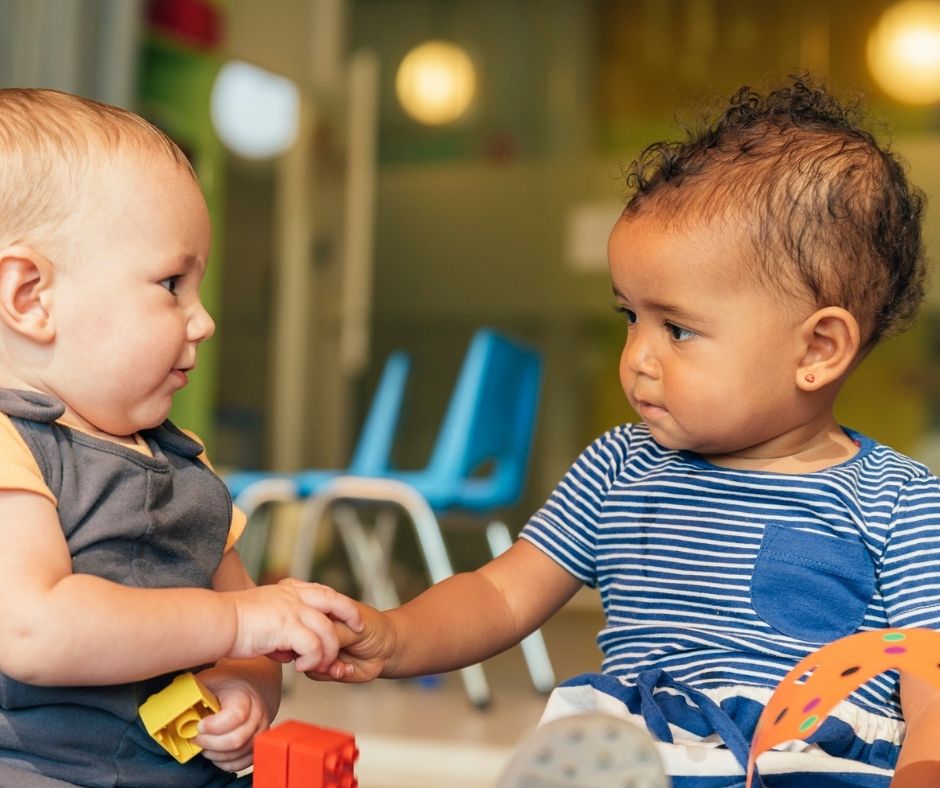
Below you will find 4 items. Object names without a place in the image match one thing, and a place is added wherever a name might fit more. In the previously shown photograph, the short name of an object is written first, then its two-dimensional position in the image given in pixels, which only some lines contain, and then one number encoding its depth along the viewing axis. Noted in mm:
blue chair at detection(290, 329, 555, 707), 2559
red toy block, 612
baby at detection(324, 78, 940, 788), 824
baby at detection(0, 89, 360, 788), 657
